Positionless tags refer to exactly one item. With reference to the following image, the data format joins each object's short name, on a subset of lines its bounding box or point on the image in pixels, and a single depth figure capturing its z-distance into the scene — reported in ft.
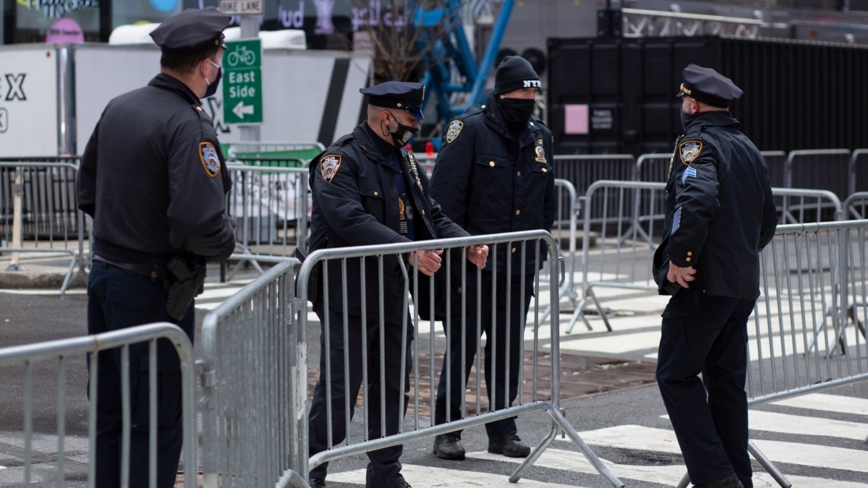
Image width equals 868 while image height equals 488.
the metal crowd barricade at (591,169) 63.52
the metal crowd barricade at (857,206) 37.50
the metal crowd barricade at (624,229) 37.14
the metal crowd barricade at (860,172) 72.18
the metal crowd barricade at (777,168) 68.23
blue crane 89.25
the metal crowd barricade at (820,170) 68.95
